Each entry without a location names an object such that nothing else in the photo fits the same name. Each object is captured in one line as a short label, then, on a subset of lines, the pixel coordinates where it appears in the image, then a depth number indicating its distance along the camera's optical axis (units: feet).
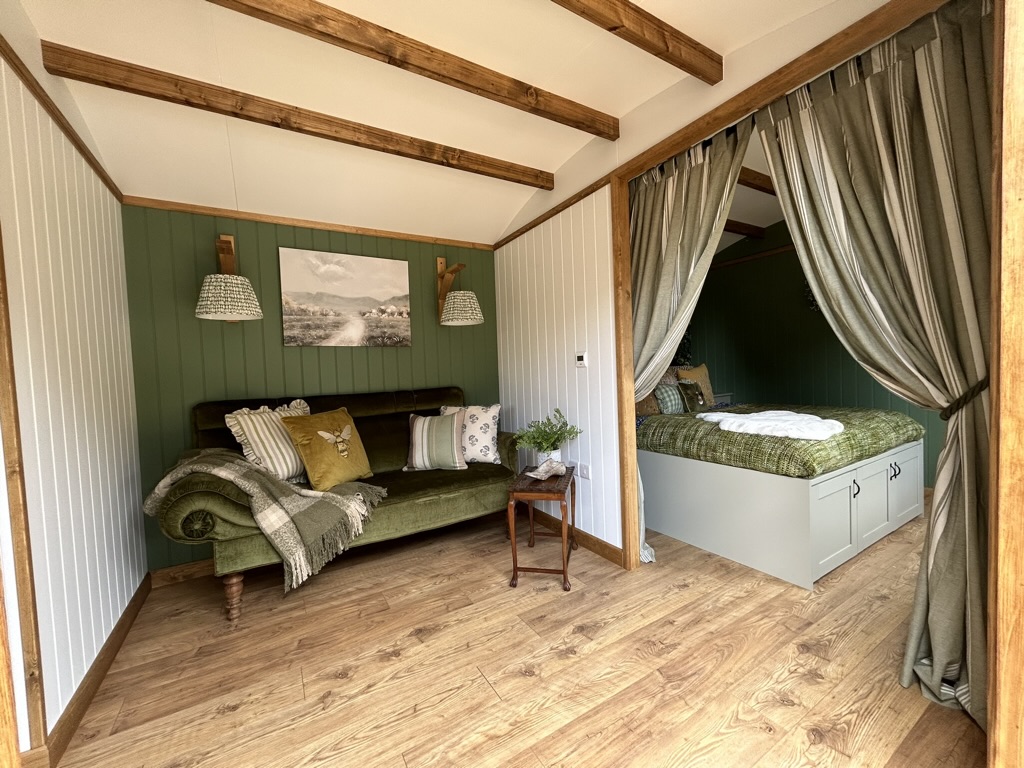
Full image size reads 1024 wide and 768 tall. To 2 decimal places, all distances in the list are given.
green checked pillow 11.57
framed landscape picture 10.03
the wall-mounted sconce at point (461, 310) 10.19
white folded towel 7.84
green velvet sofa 6.58
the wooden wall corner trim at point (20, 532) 4.22
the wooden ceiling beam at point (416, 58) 5.04
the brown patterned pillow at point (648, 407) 11.37
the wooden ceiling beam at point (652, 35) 5.21
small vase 8.82
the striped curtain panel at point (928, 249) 4.27
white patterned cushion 10.28
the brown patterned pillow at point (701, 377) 13.11
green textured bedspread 7.48
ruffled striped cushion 8.23
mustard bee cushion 8.38
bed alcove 7.58
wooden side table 7.57
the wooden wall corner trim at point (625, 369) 8.22
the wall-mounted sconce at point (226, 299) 7.85
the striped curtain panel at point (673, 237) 6.97
